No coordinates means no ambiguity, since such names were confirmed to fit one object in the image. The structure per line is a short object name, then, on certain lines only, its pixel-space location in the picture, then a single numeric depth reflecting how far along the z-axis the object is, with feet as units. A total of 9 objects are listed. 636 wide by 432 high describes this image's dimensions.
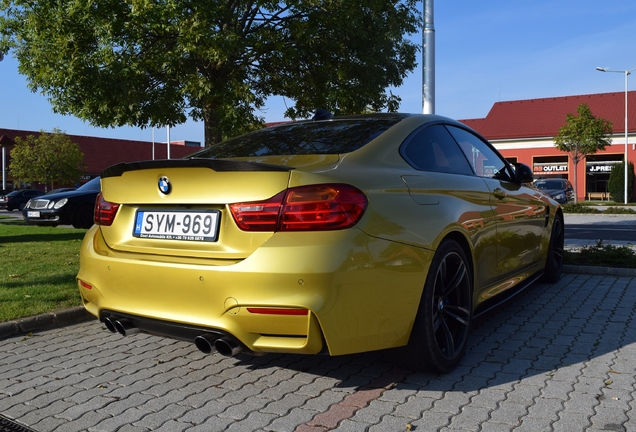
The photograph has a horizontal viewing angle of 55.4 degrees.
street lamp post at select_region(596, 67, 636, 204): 125.70
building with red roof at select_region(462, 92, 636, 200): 146.20
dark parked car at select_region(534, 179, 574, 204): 93.36
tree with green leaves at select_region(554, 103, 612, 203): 111.04
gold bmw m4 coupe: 9.15
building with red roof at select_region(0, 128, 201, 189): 188.55
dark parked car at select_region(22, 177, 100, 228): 44.50
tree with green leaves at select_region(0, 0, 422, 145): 30.48
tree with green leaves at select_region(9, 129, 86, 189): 165.07
